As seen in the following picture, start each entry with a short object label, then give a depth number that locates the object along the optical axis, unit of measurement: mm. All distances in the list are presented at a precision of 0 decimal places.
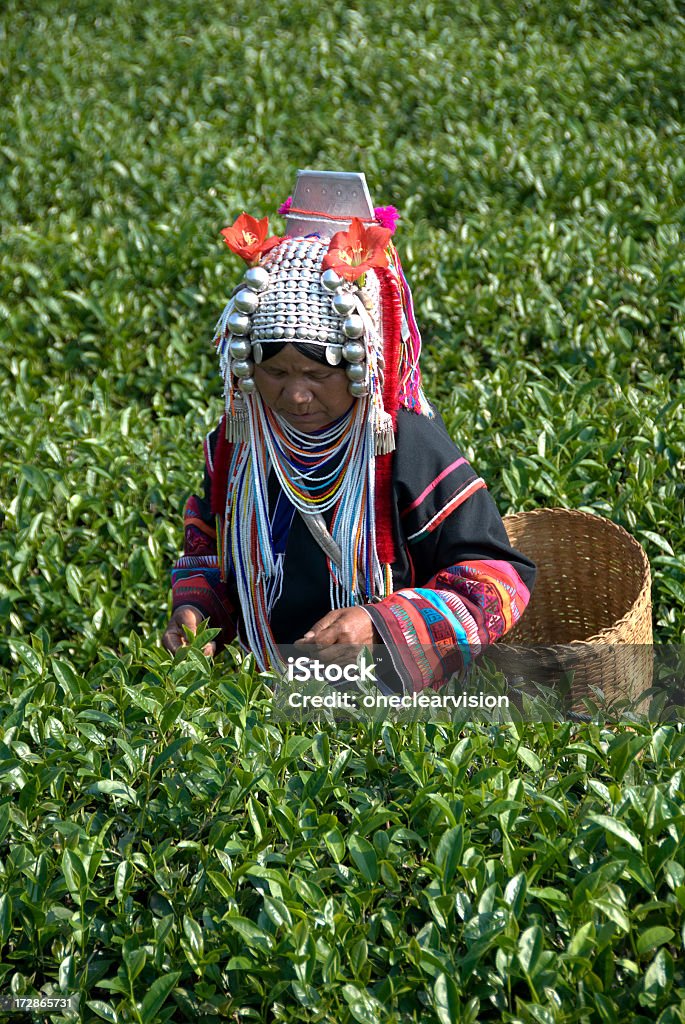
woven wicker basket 5156
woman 5094
